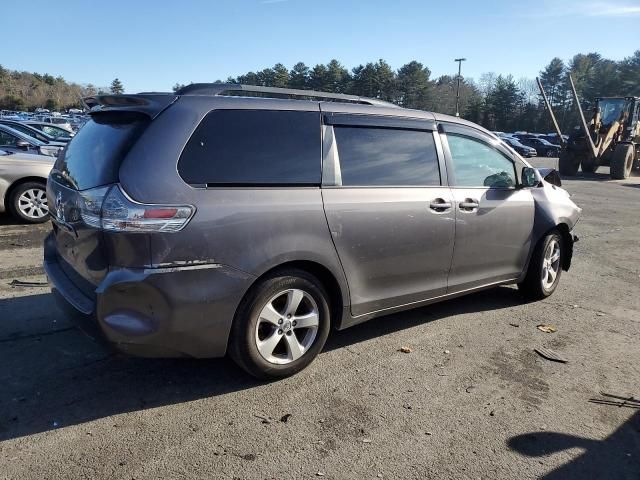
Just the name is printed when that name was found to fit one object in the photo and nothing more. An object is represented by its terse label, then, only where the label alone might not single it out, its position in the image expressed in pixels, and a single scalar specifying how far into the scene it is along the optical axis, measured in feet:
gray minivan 9.47
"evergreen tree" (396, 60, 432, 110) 231.09
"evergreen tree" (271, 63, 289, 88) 244.07
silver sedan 26.32
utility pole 180.37
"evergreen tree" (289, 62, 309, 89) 258.37
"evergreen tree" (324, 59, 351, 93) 246.80
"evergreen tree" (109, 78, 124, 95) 344.28
